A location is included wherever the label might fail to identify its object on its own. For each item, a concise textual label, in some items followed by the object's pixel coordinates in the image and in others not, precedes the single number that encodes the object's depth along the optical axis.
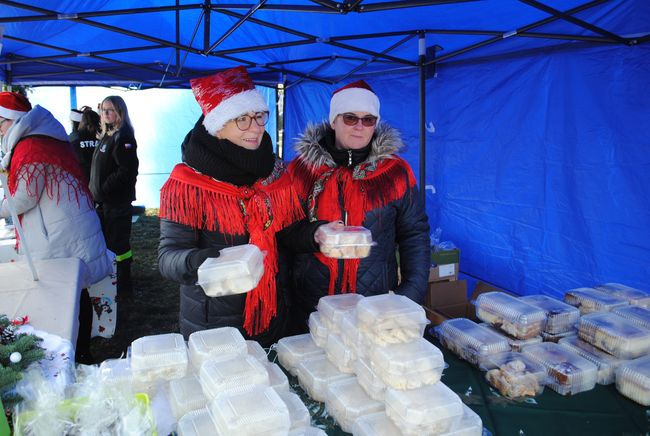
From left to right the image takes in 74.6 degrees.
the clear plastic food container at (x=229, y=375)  1.20
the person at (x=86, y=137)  5.20
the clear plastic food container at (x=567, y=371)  1.67
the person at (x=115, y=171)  4.55
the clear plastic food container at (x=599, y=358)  1.75
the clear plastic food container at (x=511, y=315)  1.96
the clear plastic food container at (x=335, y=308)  1.58
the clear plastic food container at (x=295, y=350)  1.68
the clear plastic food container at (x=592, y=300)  2.13
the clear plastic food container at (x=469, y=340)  1.85
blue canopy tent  3.04
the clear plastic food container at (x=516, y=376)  1.64
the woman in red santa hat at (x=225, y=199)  1.80
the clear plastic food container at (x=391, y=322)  1.35
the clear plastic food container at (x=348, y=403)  1.39
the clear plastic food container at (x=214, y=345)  1.37
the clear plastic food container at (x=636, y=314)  1.92
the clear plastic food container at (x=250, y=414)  1.05
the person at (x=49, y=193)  2.68
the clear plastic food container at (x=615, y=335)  1.79
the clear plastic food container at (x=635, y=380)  1.61
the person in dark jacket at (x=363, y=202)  2.17
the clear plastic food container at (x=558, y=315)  2.02
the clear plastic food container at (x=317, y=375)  1.53
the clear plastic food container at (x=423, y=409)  1.23
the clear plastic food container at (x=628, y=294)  2.19
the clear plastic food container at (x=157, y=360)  1.34
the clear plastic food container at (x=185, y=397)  1.28
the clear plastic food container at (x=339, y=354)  1.54
